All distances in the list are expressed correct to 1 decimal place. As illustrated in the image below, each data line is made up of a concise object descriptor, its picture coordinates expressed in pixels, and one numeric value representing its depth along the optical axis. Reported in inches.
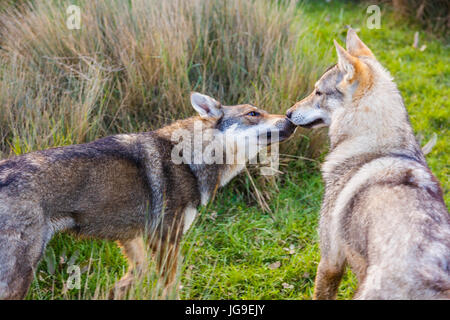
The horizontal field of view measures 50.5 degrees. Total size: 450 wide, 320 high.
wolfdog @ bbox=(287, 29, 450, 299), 101.3
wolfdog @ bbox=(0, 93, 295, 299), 123.3
